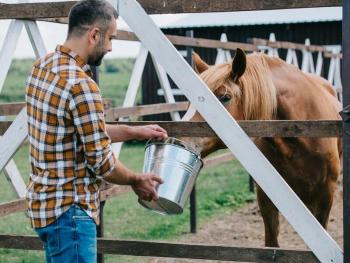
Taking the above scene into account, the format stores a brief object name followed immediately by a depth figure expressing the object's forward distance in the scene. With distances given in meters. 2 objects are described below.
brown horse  4.48
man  2.70
